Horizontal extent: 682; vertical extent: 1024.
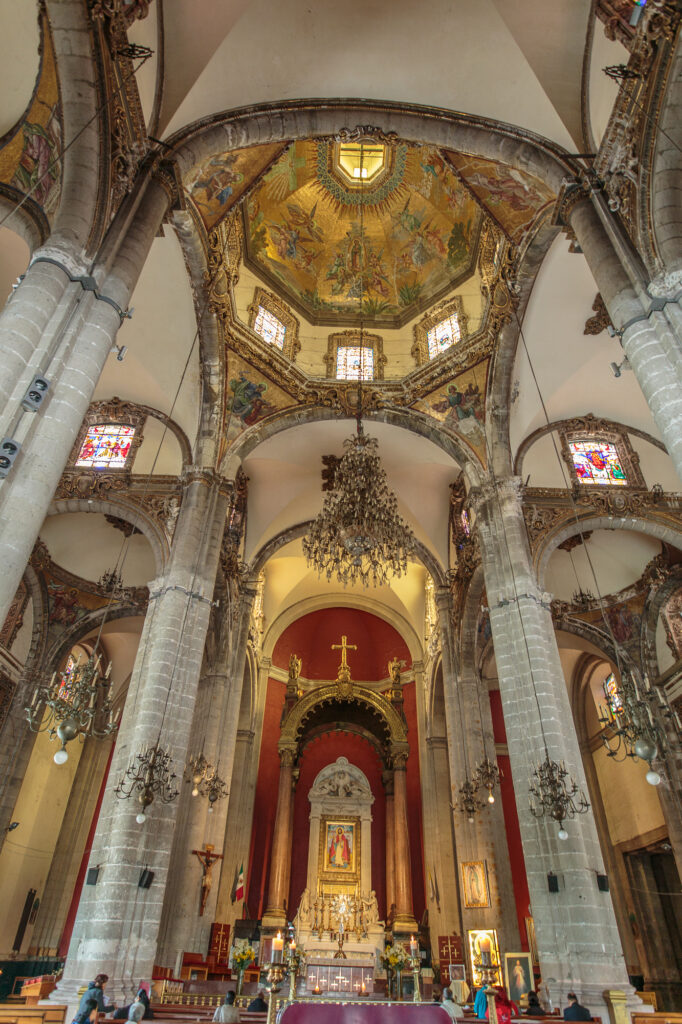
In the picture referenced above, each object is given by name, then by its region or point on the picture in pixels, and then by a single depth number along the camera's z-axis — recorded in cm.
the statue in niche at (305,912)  1781
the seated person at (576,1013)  685
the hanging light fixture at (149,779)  917
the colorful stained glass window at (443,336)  1630
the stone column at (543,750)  836
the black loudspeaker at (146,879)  888
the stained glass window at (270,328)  1641
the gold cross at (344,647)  2252
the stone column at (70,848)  1638
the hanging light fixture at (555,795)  911
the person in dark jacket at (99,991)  597
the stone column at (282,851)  1762
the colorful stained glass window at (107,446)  1498
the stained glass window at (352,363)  1686
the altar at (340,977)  1480
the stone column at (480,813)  1352
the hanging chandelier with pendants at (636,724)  736
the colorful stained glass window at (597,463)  1503
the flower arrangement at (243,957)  1120
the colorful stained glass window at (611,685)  1747
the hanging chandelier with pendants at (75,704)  792
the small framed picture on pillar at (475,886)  1378
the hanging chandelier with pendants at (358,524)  1055
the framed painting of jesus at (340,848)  1966
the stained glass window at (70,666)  1555
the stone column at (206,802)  1288
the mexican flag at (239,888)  1684
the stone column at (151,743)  832
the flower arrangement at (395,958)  1333
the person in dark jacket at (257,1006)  777
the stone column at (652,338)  636
